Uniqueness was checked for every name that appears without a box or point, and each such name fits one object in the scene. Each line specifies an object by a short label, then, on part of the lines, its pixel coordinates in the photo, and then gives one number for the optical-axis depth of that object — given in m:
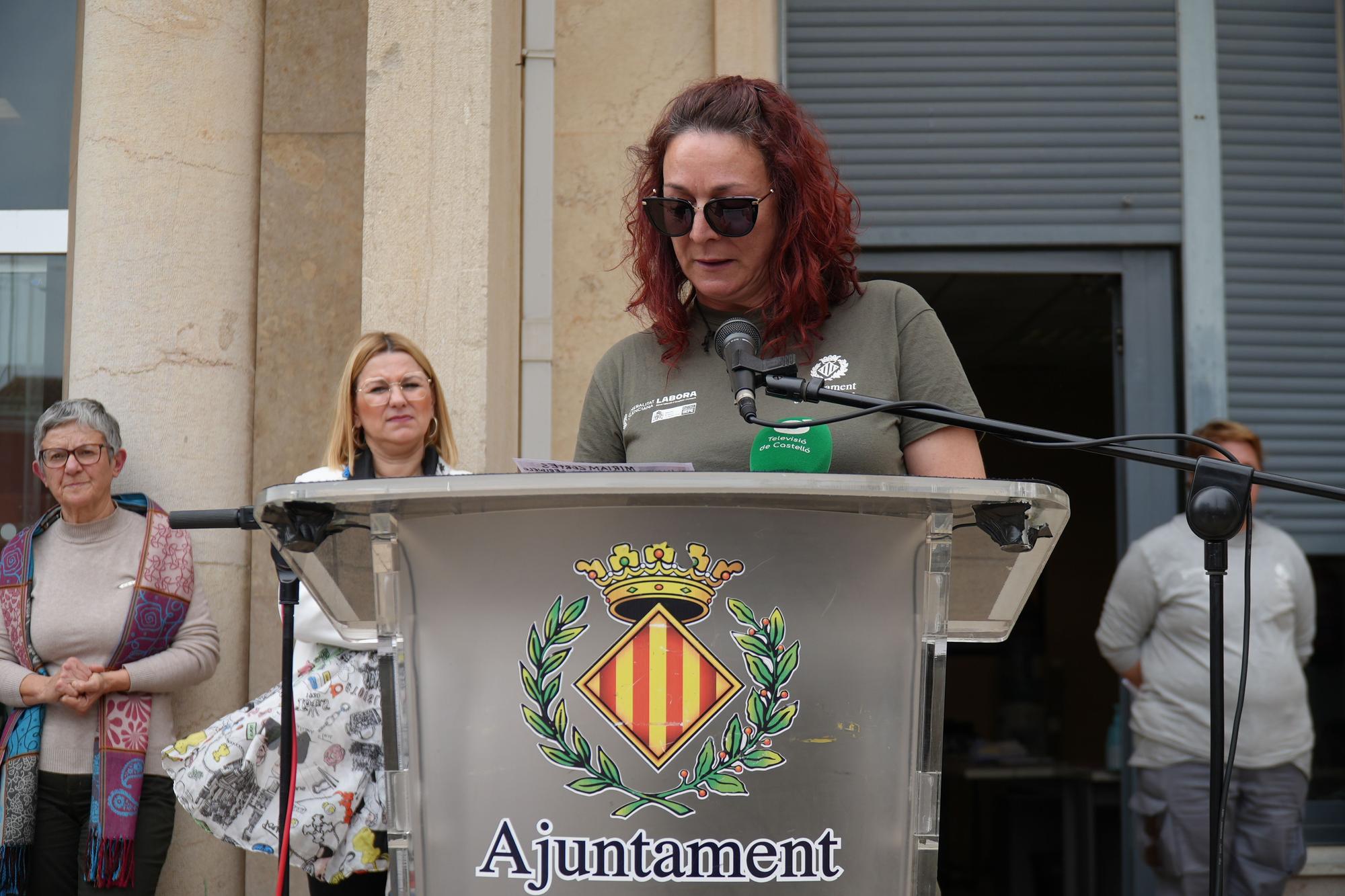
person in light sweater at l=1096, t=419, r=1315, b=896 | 4.65
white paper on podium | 1.36
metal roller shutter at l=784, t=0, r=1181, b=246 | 5.38
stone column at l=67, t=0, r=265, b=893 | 4.68
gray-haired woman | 4.05
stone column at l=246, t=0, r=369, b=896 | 5.18
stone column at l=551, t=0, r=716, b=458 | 5.20
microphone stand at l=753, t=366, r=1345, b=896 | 1.59
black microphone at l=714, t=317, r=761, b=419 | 1.56
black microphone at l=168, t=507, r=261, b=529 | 1.64
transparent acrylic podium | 1.35
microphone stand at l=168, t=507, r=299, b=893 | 1.66
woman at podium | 1.83
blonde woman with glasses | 2.82
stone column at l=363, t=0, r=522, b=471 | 4.18
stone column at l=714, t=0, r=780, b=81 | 5.20
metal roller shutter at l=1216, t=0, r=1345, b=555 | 5.34
